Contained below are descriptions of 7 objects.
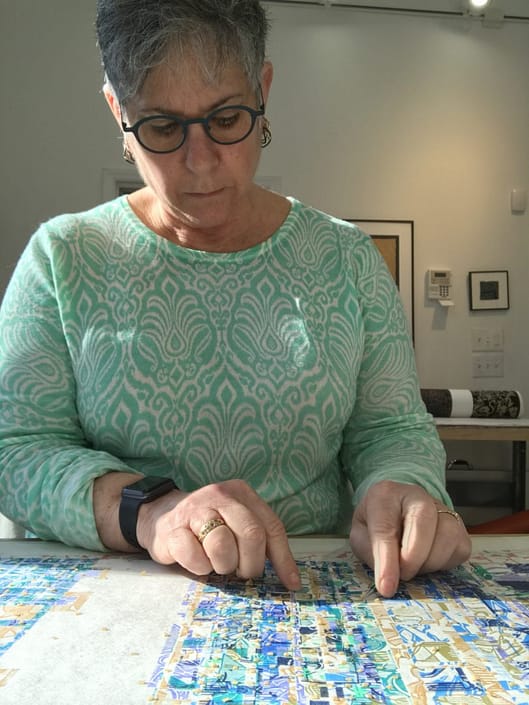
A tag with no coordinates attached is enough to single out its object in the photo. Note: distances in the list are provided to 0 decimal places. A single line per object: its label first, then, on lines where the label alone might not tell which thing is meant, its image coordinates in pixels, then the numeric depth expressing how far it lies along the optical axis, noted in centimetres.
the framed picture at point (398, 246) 388
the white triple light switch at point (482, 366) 389
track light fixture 379
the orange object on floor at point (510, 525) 252
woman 79
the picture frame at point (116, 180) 380
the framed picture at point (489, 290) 390
